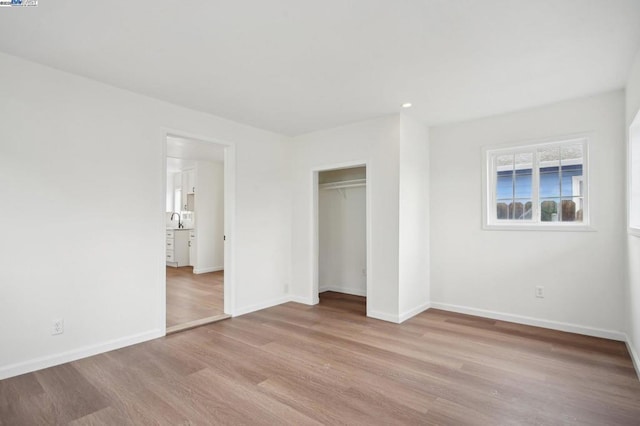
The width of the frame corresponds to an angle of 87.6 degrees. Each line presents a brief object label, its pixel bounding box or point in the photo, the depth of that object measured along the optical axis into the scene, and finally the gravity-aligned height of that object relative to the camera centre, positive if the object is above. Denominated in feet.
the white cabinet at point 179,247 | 27.43 -2.68
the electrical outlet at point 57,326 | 9.21 -3.11
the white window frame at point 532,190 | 11.96 +1.01
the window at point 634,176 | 9.63 +1.15
